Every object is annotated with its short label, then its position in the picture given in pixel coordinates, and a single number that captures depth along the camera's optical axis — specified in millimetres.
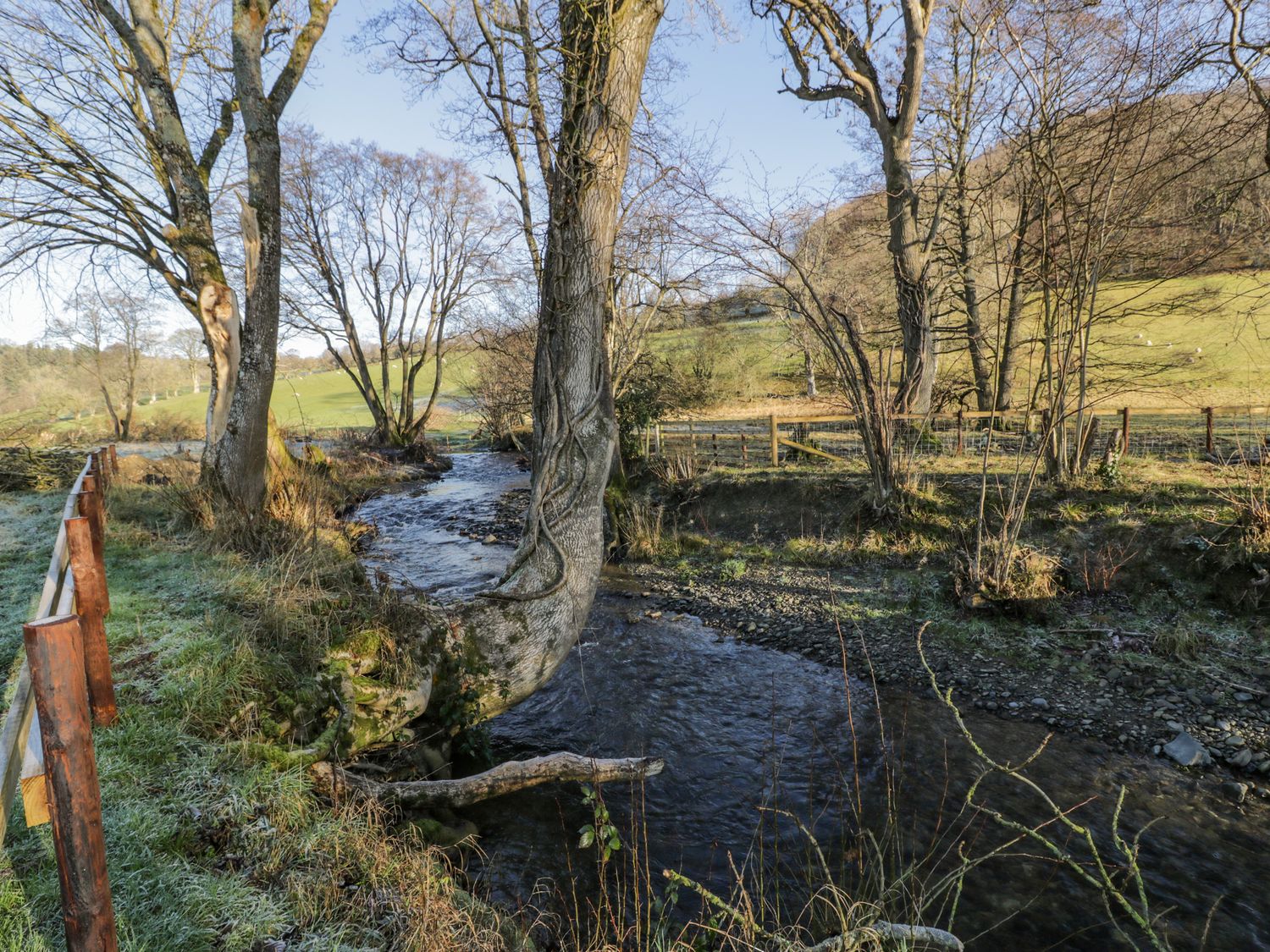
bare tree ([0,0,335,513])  7668
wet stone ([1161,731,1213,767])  4492
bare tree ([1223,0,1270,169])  5672
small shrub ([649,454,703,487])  12297
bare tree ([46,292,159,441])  26781
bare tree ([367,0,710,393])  6691
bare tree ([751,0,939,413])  11812
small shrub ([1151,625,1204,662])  5535
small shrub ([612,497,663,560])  10273
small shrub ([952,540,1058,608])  6605
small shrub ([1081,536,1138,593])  6668
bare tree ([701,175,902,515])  7617
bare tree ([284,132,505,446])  20000
